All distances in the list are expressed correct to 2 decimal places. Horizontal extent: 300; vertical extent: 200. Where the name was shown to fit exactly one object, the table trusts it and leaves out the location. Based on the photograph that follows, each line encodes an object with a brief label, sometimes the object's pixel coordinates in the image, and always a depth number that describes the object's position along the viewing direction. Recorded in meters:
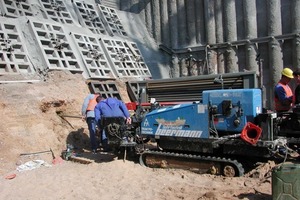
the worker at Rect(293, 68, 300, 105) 6.57
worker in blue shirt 8.46
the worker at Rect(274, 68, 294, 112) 6.63
